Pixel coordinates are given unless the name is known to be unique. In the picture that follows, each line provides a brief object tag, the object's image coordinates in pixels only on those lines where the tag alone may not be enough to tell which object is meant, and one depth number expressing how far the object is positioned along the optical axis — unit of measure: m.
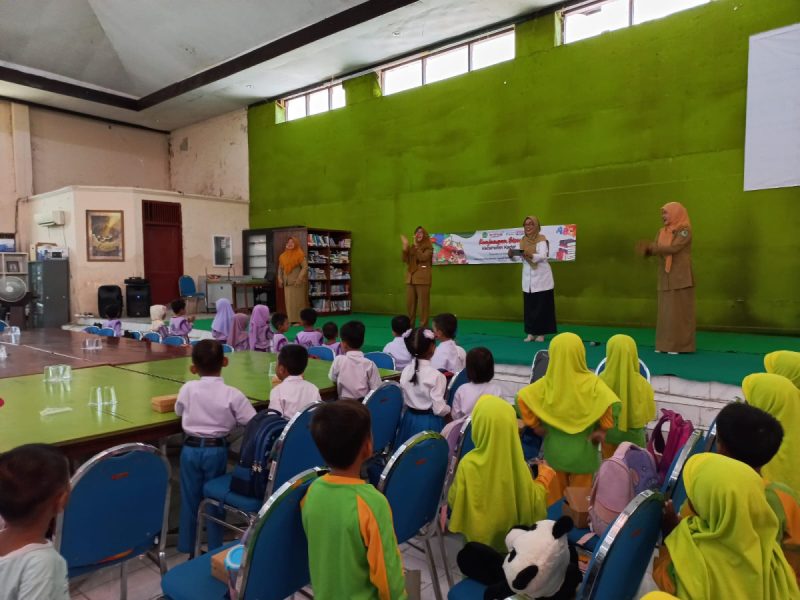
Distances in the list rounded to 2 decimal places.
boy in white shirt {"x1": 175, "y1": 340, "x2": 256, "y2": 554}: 2.30
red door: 11.10
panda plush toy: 1.36
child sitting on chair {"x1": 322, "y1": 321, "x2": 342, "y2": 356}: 5.01
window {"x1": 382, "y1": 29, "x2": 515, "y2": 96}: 8.58
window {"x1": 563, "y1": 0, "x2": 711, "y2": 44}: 7.05
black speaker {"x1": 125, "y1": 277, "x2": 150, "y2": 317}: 10.53
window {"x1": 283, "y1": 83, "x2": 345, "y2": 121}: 10.82
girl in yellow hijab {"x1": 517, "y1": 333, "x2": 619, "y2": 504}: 2.19
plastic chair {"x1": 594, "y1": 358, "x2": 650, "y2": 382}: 3.25
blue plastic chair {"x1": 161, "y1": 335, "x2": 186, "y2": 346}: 5.04
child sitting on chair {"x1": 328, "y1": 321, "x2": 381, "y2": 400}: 3.03
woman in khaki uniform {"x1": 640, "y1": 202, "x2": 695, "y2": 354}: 4.91
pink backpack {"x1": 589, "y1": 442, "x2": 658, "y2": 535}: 1.73
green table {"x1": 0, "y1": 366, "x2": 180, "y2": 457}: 2.09
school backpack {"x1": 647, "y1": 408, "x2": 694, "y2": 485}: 2.26
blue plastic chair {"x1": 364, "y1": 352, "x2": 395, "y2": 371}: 3.79
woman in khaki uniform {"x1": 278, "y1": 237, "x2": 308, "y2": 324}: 8.25
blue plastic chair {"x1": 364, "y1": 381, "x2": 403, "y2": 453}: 2.60
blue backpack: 2.07
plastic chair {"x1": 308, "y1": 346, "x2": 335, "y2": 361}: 4.14
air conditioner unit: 10.39
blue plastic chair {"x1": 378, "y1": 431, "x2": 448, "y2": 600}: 1.69
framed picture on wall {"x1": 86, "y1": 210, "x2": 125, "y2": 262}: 10.52
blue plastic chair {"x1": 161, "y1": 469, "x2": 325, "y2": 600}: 1.33
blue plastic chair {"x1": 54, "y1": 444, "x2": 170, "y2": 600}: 1.54
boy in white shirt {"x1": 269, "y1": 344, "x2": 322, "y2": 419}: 2.56
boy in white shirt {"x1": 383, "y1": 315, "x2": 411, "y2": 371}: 4.29
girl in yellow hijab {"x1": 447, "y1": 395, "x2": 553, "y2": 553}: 1.73
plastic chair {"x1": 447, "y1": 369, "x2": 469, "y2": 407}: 3.18
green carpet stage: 4.30
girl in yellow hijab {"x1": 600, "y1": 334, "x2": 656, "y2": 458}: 2.62
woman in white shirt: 5.68
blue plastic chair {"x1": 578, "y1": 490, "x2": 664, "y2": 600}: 1.17
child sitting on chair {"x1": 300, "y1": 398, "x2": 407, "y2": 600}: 1.27
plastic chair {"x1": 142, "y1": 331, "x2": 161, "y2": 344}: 5.77
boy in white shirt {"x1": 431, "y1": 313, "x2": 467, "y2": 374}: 3.86
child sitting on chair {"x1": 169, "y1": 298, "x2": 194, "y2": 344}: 6.11
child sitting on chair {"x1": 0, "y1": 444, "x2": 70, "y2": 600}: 1.11
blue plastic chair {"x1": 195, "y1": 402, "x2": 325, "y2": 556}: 2.01
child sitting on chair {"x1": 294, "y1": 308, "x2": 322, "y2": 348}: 5.00
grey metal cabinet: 10.18
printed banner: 7.89
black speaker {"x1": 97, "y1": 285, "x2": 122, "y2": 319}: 10.35
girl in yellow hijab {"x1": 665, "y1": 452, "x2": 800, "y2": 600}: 1.12
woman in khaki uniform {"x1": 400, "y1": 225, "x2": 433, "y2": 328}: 6.95
